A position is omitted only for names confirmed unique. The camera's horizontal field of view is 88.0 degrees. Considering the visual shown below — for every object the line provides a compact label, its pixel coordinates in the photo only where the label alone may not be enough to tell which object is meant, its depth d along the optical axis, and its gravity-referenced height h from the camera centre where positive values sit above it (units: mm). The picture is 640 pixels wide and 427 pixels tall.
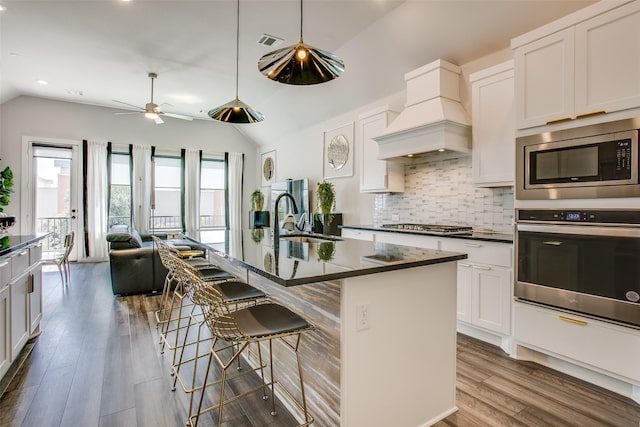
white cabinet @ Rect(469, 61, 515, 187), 3014 +834
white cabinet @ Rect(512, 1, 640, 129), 2102 +1020
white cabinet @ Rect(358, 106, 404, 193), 4453 +676
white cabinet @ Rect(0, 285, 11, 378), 2242 -830
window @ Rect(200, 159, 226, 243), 8547 +448
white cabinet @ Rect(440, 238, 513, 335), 2807 -631
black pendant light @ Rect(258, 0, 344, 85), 1987 +935
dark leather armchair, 4477 -766
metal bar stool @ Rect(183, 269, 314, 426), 1512 -546
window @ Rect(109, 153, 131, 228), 7504 +474
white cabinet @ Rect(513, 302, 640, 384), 2094 -875
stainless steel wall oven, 2080 -321
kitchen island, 1539 -598
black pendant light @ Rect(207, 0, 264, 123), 3158 +960
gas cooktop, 3414 -166
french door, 6926 +517
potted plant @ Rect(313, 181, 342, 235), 5562 -41
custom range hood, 3447 +1037
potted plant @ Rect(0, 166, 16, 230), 5550 +441
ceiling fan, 5273 +1620
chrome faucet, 2426 -74
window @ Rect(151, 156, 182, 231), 7973 +429
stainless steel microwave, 2105 +366
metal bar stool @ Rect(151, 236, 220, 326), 2673 -497
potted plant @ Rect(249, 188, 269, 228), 7977 -20
